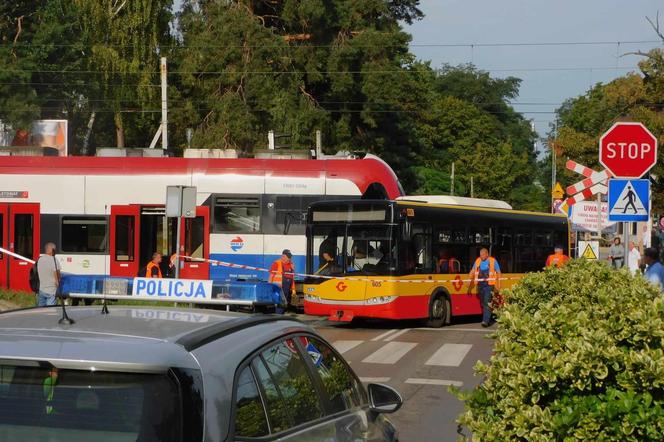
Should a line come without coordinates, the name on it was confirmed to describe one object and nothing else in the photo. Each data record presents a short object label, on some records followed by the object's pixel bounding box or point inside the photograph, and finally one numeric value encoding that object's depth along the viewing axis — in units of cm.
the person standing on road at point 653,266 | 1546
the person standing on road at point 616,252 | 3319
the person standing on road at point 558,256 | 2379
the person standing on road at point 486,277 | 2312
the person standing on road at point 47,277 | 1858
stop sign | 1462
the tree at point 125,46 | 4562
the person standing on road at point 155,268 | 2147
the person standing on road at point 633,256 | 3285
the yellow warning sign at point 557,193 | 3494
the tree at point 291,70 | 4531
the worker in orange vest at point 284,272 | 2383
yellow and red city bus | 2166
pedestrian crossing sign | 1463
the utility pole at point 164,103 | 3828
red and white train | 2673
